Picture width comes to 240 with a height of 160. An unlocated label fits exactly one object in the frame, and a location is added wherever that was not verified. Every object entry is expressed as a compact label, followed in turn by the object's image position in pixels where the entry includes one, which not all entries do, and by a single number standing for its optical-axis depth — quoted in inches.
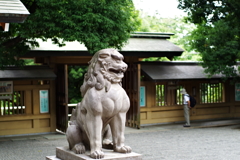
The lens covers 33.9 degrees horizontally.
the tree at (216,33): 556.7
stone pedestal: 237.9
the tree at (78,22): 432.5
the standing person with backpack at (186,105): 600.0
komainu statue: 239.0
